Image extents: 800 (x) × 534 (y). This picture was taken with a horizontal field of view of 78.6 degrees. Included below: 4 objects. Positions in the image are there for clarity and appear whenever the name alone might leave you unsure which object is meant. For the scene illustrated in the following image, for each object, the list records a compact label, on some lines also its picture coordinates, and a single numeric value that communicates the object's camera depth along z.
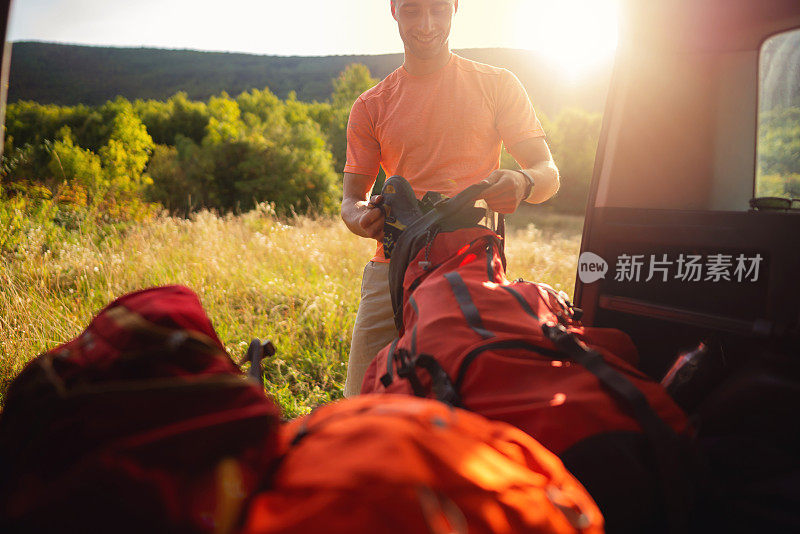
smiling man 2.31
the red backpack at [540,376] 0.98
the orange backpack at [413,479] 0.70
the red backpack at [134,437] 0.65
